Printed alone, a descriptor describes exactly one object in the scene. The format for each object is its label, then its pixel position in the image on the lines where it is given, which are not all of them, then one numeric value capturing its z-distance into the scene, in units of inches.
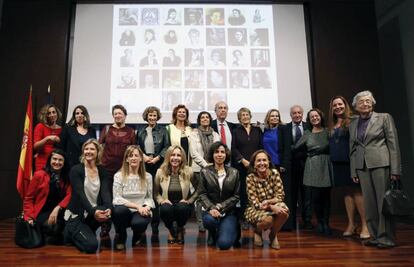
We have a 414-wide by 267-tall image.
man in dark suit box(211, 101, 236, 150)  136.5
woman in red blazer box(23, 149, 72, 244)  106.0
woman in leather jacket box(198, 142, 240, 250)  101.6
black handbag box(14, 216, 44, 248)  101.9
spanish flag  127.3
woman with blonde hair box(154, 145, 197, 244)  107.1
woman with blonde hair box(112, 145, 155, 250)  101.0
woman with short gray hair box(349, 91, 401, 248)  99.1
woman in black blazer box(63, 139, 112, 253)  99.0
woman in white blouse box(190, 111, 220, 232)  126.4
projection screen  177.0
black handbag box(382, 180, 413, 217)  93.3
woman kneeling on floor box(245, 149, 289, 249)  97.7
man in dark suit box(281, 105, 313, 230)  130.4
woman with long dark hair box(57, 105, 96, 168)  125.1
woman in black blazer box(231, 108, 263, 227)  127.7
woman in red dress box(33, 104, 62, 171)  128.3
